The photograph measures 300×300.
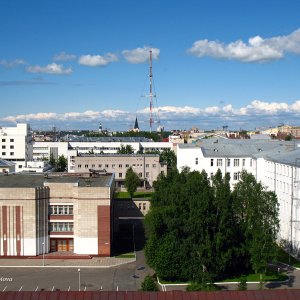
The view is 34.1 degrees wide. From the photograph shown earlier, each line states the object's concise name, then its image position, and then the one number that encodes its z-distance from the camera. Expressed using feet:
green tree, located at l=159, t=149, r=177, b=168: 392.27
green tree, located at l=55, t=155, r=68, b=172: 391.28
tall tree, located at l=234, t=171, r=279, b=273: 120.06
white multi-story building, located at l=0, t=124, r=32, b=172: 409.08
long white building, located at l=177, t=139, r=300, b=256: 153.07
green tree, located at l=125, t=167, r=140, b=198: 287.07
